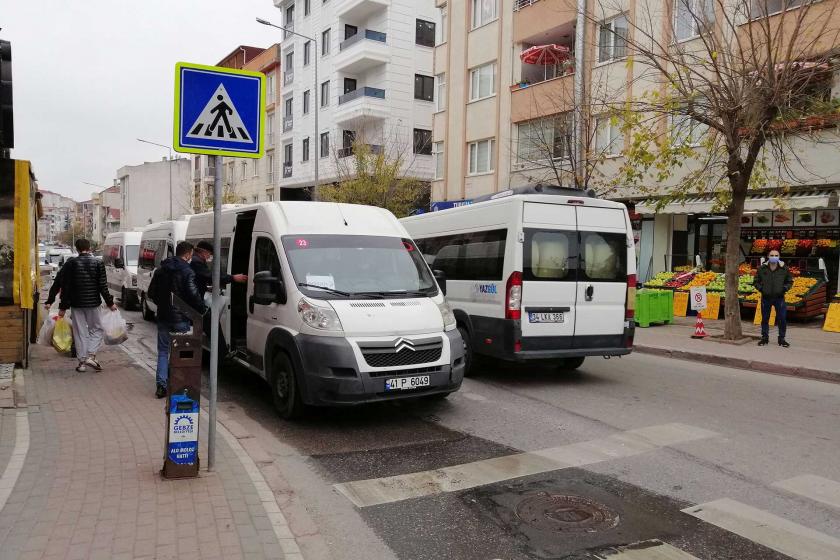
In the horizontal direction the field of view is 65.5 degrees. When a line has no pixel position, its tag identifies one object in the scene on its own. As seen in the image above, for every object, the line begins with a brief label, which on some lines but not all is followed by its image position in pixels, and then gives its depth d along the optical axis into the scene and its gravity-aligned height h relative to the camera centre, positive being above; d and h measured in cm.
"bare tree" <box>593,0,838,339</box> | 1179 +301
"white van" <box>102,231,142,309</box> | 1838 -39
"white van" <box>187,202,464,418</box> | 625 -59
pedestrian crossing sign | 469 +105
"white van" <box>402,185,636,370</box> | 842 -26
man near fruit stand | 1277 -49
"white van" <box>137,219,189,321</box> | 1475 +9
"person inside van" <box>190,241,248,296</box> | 801 -17
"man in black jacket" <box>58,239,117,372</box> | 879 -65
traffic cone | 1388 -147
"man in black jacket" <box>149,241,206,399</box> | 748 -46
